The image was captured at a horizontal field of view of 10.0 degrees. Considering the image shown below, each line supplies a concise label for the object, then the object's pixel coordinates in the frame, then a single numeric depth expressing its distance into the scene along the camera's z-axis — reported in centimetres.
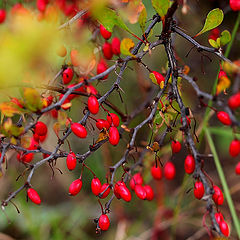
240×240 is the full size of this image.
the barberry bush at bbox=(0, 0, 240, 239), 65
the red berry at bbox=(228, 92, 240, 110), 65
